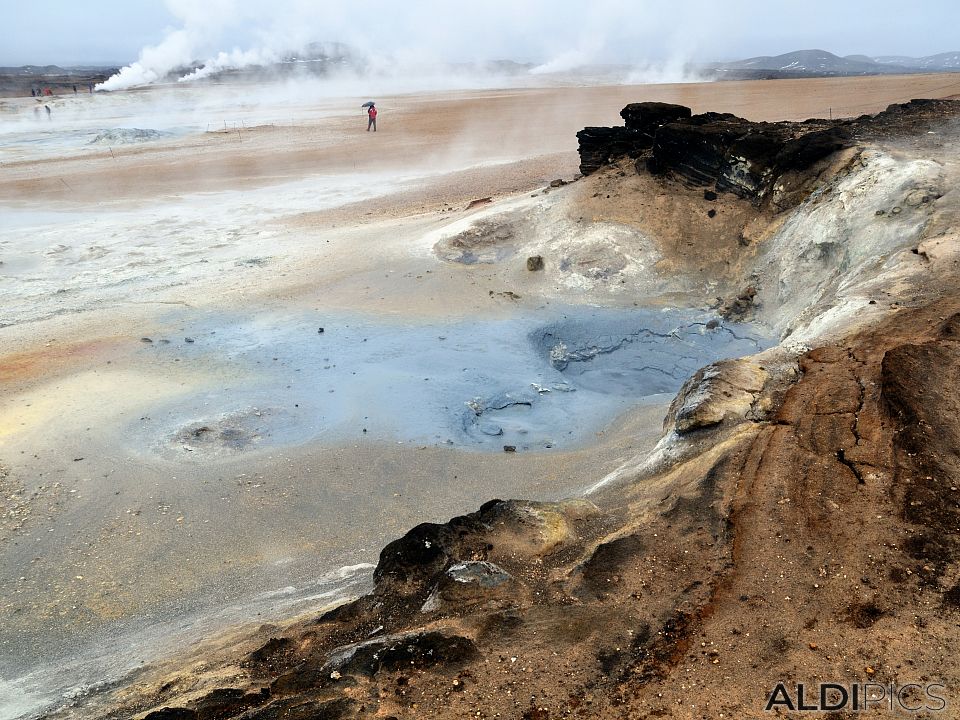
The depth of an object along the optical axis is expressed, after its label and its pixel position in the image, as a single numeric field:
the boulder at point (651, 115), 12.78
